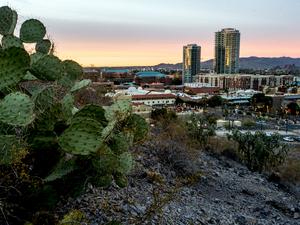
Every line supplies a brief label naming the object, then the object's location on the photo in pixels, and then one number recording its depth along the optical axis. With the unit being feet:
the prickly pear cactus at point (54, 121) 4.83
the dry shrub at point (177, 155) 14.11
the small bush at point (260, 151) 22.56
